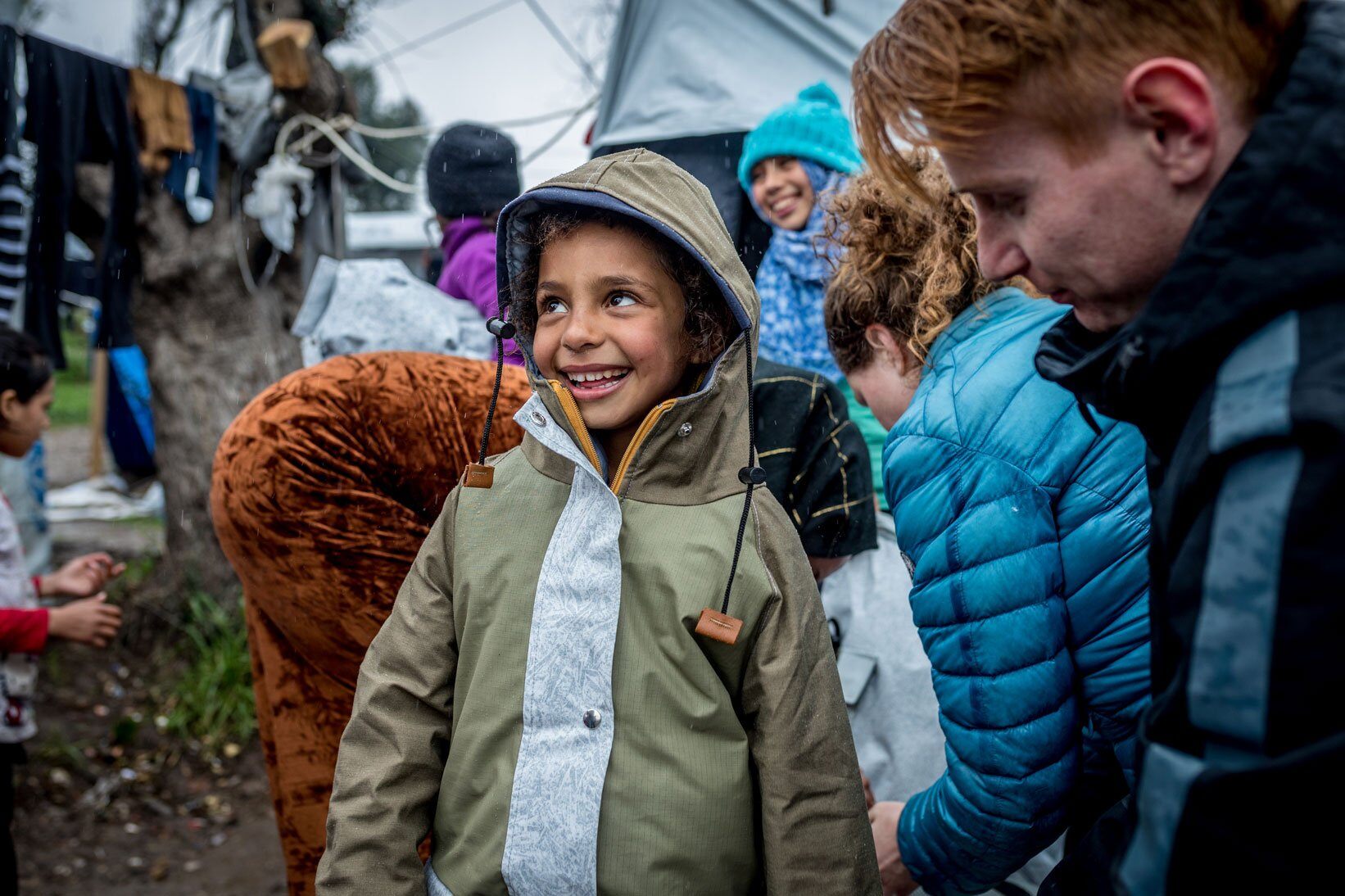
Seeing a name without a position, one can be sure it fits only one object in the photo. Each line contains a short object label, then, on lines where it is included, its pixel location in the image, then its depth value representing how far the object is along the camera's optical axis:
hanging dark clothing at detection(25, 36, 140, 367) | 4.53
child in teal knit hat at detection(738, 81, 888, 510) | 3.22
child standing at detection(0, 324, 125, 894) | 2.85
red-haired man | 0.72
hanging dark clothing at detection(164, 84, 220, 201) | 5.42
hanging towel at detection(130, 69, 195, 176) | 5.03
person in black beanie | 3.31
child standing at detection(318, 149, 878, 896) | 1.40
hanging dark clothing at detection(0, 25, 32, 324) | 4.21
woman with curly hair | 1.38
